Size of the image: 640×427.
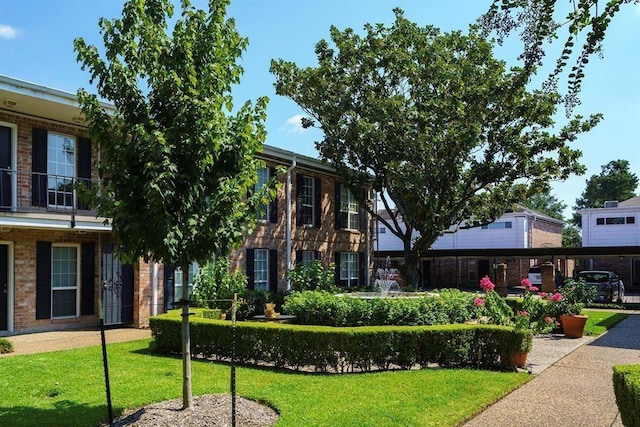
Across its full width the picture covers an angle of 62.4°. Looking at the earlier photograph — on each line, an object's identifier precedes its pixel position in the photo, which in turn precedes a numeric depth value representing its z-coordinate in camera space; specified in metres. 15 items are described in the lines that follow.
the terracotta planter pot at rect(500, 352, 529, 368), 9.21
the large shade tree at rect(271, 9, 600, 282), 18.36
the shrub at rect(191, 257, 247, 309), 14.98
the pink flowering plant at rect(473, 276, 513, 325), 10.69
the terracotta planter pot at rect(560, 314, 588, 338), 13.30
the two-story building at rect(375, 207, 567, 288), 36.11
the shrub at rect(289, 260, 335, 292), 18.11
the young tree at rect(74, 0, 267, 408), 5.63
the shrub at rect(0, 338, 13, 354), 10.42
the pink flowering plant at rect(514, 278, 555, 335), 9.71
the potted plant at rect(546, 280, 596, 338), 13.29
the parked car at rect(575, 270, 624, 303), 25.45
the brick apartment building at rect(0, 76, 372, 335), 12.46
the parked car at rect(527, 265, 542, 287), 34.62
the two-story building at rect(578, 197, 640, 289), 34.81
